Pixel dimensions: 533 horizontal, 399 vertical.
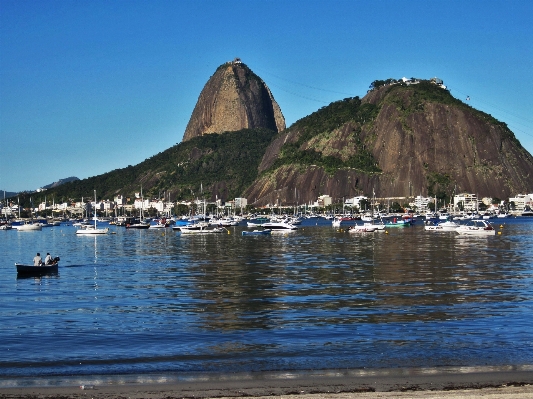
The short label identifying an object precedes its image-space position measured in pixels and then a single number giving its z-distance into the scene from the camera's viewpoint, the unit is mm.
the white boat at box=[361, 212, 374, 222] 178225
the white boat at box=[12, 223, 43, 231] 183438
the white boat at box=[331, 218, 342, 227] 161288
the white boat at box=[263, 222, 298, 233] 130875
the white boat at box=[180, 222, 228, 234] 132875
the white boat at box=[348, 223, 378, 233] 125188
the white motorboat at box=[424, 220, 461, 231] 123500
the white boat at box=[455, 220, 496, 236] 112125
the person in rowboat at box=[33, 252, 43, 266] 52844
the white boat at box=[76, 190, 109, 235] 137712
